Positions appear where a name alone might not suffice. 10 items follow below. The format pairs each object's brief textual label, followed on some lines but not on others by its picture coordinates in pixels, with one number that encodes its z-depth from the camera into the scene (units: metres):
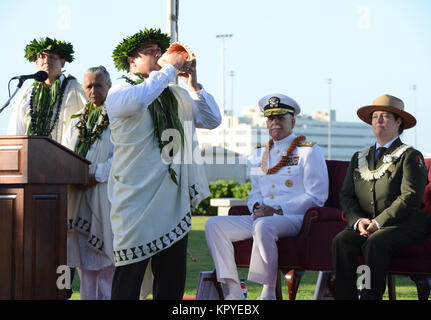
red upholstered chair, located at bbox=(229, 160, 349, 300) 11.42
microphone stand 9.45
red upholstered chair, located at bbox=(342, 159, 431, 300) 10.50
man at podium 13.06
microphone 9.84
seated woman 10.23
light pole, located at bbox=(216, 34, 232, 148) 107.52
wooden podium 8.91
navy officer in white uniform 11.30
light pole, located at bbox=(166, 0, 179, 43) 16.64
